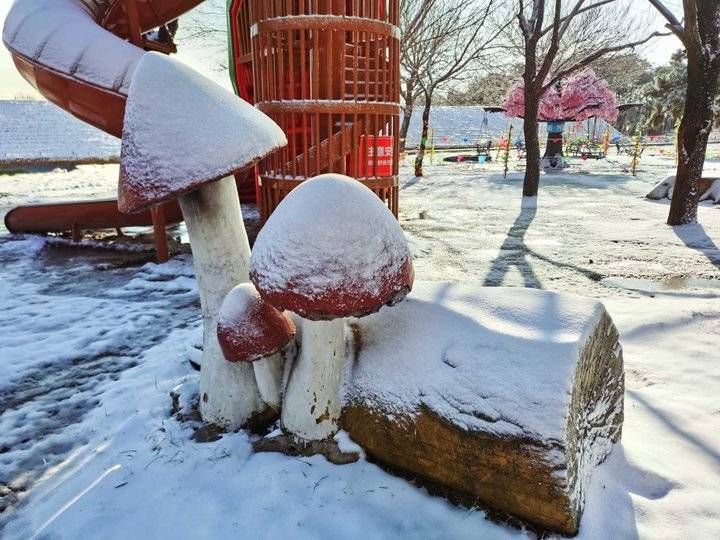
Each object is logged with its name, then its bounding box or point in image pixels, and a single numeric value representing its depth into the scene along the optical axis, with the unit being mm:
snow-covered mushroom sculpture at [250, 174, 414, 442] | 1623
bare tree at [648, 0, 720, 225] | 6793
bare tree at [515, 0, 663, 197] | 9453
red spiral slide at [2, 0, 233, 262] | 4930
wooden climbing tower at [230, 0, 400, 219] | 4422
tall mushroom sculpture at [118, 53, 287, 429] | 1708
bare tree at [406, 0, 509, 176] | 18594
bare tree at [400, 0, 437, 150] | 18922
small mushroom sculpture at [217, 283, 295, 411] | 1925
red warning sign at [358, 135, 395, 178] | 5027
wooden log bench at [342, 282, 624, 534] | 1656
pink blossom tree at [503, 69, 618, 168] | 20594
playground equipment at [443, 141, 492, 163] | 24406
